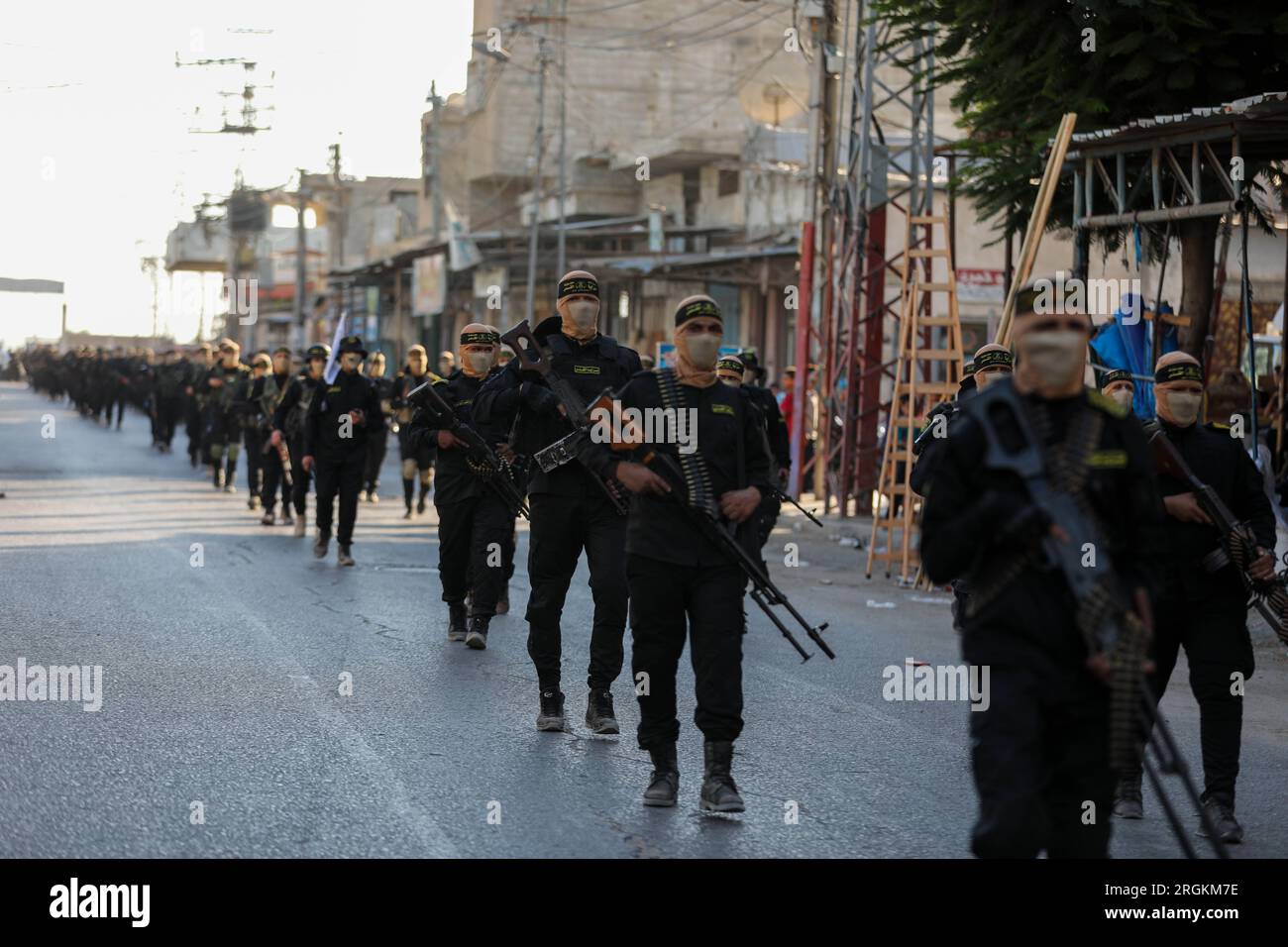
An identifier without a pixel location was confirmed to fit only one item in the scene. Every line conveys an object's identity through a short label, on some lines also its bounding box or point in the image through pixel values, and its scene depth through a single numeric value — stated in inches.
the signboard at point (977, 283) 1232.8
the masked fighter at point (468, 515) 438.3
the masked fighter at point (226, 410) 972.4
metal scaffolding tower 778.2
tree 536.4
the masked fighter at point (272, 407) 802.2
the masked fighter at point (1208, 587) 282.5
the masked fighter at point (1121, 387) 364.1
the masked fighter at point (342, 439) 633.0
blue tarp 556.1
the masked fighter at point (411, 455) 852.0
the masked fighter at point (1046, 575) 193.0
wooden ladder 637.9
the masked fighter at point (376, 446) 928.9
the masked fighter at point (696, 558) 277.0
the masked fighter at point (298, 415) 732.0
